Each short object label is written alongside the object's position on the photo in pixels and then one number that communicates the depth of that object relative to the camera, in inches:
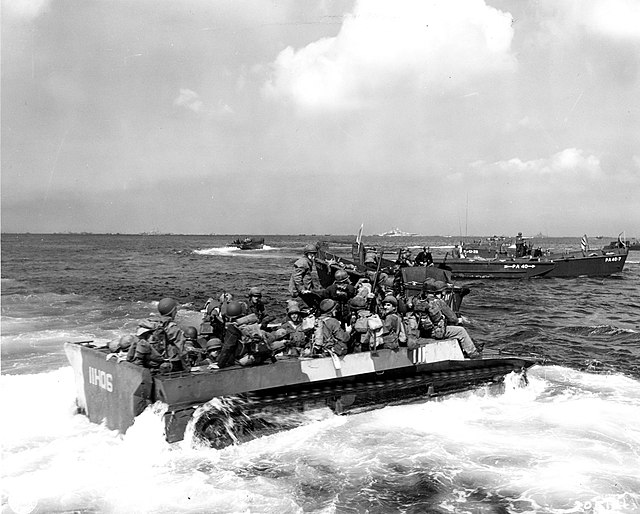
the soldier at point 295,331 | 373.4
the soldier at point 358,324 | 377.7
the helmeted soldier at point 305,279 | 420.2
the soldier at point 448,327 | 424.5
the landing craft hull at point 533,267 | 1472.7
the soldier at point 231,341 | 327.6
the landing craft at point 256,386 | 300.4
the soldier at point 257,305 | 394.6
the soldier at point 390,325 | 386.9
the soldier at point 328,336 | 363.6
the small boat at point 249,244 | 3678.6
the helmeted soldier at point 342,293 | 395.5
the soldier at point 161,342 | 307.4
